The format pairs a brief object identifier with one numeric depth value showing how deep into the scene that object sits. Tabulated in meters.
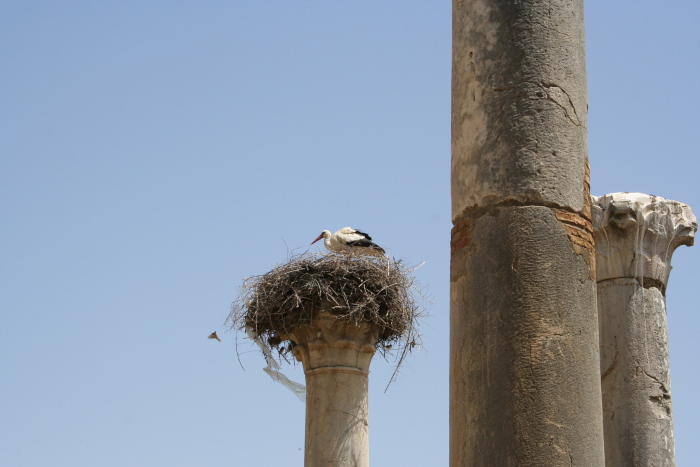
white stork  13.59
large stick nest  12.14
